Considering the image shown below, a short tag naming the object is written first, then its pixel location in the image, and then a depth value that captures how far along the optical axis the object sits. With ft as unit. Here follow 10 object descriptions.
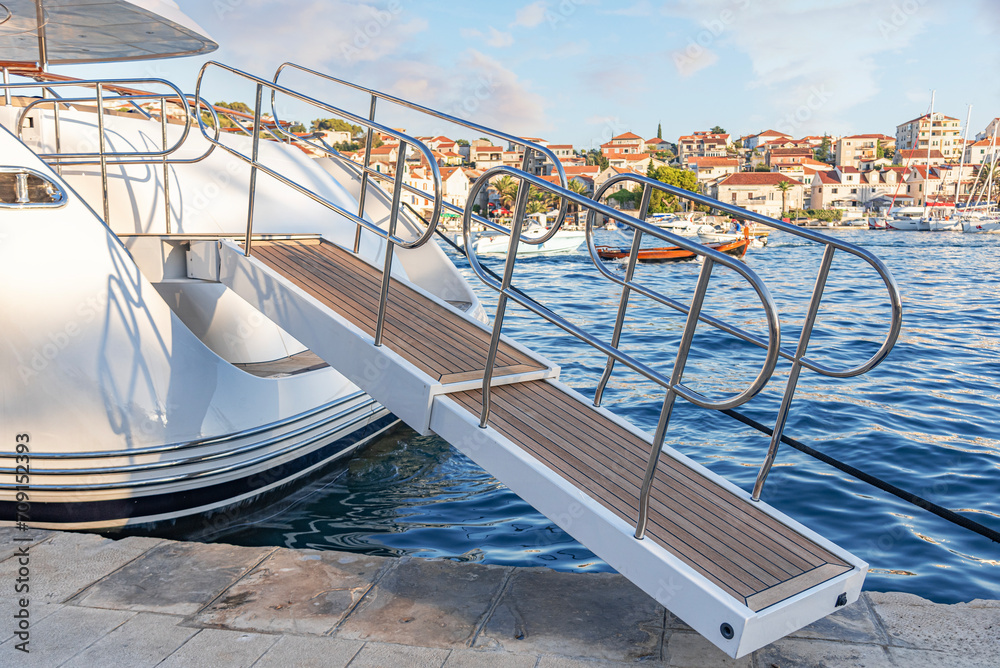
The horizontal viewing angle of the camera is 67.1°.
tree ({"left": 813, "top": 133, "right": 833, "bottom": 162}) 535.19
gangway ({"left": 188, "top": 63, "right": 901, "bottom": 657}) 7.86
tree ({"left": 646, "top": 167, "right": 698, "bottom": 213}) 290.35
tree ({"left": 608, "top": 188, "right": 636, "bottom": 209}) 328.70
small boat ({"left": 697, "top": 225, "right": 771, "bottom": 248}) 119.55
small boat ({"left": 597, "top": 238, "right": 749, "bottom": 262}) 85.25
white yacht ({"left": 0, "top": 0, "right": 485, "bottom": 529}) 12.30
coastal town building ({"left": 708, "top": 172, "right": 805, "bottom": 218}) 324.80
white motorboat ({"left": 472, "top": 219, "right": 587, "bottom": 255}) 103.86
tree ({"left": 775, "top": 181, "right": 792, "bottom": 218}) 324.19
